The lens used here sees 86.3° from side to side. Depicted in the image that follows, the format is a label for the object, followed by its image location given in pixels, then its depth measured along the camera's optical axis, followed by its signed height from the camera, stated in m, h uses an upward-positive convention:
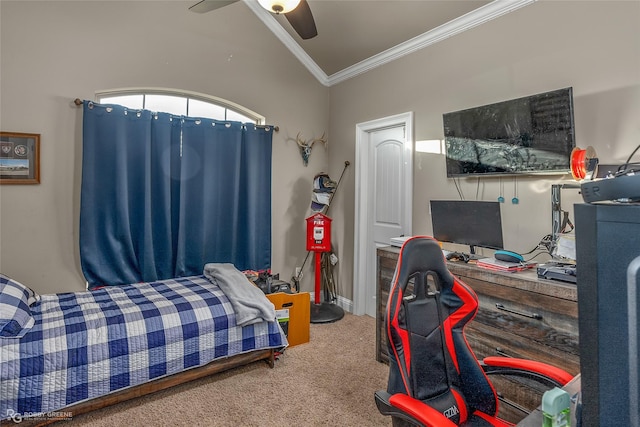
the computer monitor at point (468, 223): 2.25 -0.03
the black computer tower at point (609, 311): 0.47 -0.13
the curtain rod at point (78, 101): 2.76 +0.95
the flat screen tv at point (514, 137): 2.14 +0.58
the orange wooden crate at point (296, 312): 3.01 -0.84
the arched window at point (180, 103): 3.09 +1.13
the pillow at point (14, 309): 1.87 -0.53
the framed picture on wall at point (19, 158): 2.58 +0.47
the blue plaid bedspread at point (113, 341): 1.81 -0.75
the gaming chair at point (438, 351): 1.37 -0.55
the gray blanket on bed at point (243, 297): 2.48 -0.60
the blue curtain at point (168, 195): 2.85 +0.22
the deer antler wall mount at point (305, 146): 3.99 +0.85
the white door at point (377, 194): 3.38 +0.27
